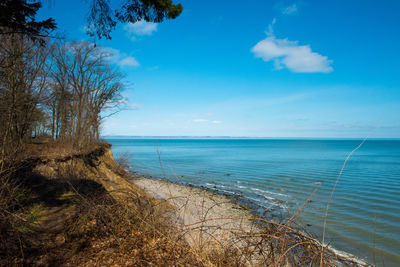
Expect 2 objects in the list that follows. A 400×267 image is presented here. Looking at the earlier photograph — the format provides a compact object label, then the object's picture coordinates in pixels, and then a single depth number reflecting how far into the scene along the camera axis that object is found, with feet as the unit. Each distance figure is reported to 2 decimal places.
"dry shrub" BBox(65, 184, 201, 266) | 11.23
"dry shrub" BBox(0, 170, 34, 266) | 10.01
